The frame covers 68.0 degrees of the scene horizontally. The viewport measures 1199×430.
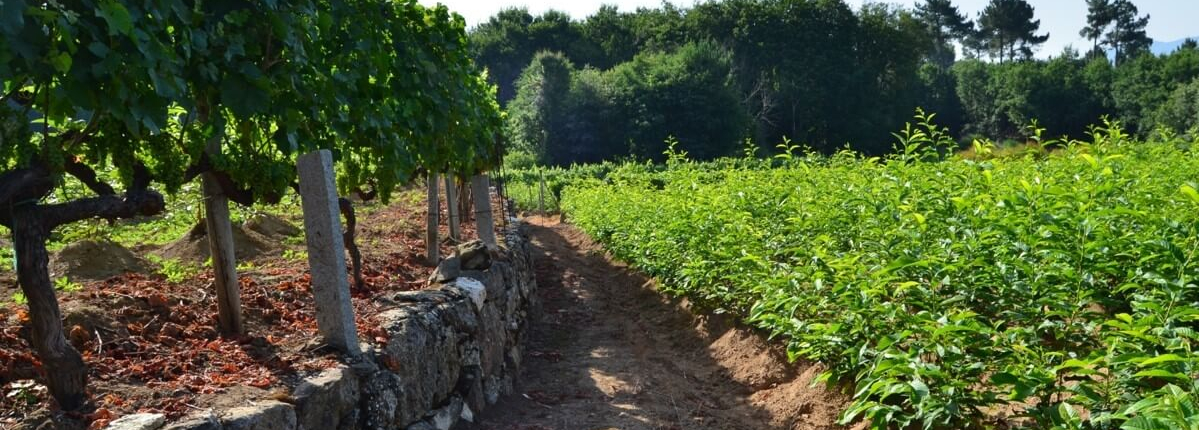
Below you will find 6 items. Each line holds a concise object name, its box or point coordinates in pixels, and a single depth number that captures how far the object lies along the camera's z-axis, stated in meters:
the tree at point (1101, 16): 89.56
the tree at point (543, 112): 49.50
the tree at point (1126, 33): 88.56
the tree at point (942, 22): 94.56
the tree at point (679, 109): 48.53
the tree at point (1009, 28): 85.50
